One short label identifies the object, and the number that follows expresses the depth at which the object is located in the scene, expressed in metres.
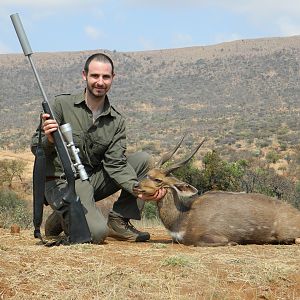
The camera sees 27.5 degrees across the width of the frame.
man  7.77
